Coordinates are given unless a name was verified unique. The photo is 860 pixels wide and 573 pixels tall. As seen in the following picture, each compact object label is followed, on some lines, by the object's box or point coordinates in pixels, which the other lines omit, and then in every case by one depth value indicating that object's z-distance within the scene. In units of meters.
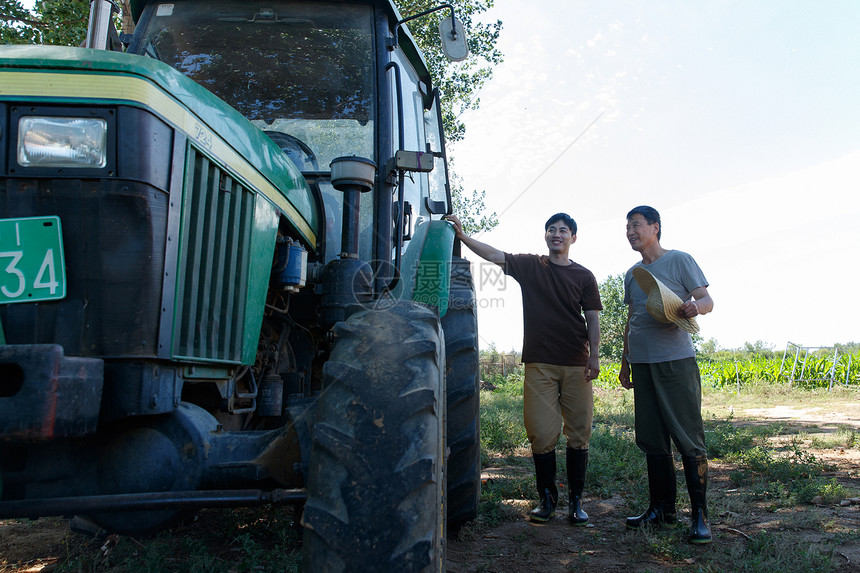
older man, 3.67
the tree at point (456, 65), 13.16
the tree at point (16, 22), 9.87
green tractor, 1.69
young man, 4.20
